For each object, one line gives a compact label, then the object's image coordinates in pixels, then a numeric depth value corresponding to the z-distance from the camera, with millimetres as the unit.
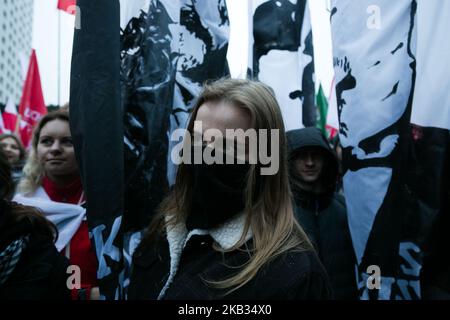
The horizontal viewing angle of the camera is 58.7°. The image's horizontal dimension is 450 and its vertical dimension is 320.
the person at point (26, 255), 1352
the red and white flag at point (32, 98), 4715
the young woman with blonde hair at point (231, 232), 1063
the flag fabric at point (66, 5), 2581
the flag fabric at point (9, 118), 5555
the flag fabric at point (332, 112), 4090
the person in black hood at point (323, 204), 2193
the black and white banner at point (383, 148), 1800
